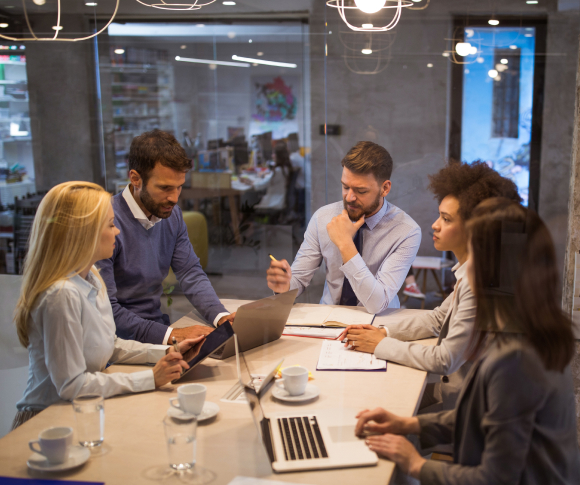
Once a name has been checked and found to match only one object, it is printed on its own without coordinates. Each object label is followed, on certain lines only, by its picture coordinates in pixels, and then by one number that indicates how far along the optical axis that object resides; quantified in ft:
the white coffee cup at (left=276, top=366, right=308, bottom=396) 4.37
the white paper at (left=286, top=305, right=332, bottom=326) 6.46
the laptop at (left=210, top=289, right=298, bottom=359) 5.22
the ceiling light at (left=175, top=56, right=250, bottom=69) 12.57
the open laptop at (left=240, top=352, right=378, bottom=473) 3.51
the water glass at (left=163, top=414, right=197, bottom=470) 3.50
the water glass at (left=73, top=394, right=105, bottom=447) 3.72
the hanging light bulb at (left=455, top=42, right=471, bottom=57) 10.99
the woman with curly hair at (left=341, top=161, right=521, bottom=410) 4.44
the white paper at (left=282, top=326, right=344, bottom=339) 5.97
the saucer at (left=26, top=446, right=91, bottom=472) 3.48
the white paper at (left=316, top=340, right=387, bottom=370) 5.04
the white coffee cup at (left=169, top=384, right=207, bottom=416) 4.05
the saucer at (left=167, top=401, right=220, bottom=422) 4.05
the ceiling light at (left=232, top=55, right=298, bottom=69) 12.31
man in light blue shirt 7.11
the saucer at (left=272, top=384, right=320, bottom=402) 4.32
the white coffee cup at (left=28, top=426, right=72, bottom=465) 3.51
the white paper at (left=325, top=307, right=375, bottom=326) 6.40
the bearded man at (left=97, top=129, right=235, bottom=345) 6.49
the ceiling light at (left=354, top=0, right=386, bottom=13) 10.32
